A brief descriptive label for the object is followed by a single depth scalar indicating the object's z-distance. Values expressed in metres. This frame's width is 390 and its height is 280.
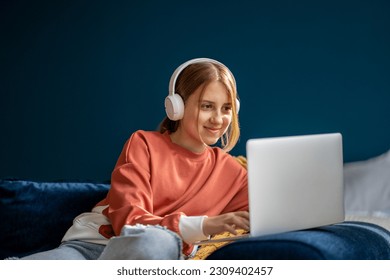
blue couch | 3.25
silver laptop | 2.52
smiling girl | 2.88
